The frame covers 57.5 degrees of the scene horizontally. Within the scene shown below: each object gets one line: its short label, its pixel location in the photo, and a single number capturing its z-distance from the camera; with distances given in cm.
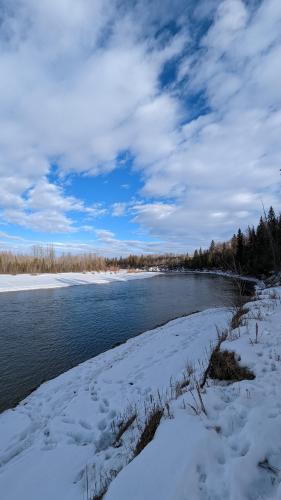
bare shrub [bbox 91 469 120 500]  319
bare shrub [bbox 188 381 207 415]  371
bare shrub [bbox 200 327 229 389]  497
